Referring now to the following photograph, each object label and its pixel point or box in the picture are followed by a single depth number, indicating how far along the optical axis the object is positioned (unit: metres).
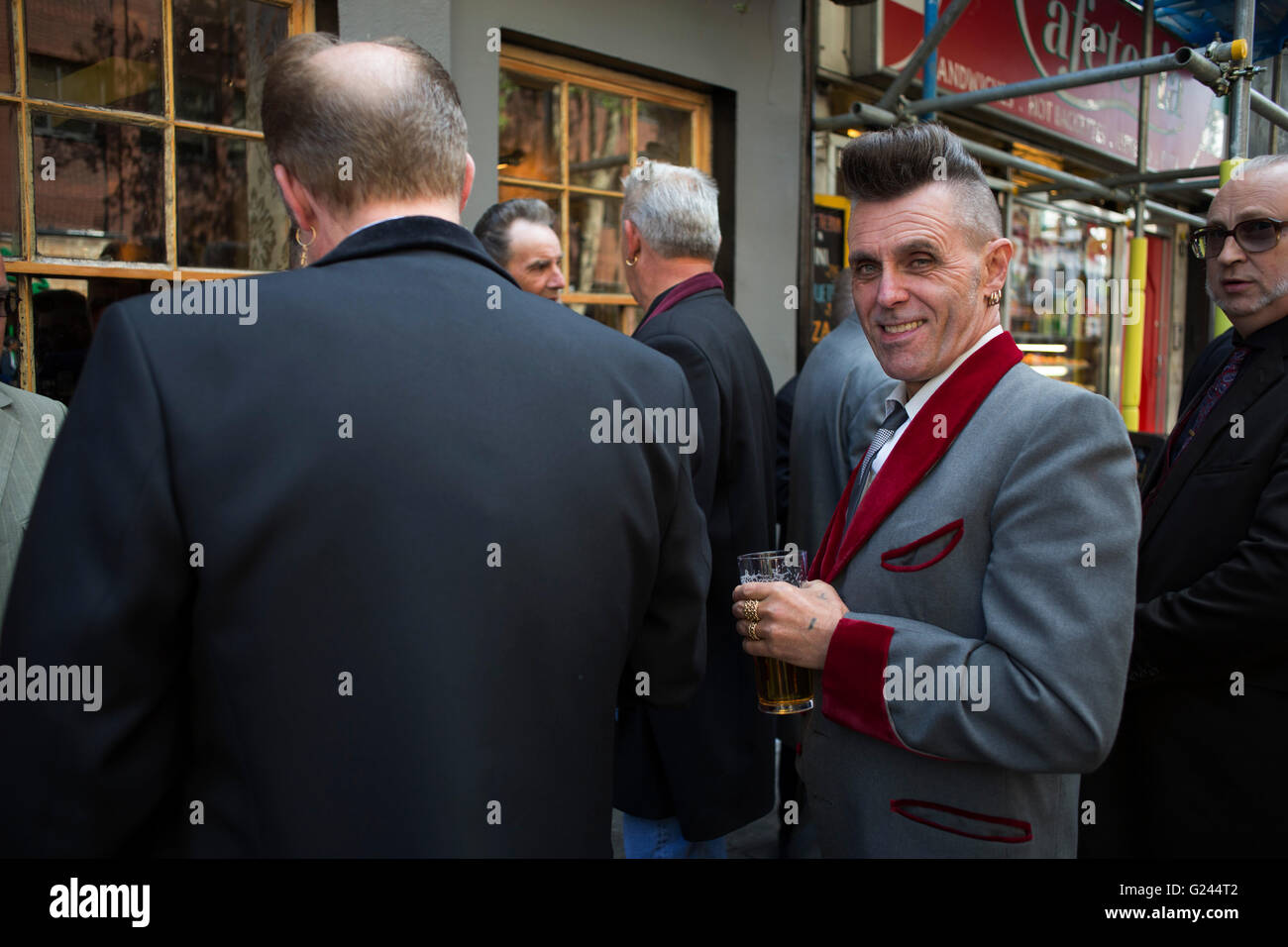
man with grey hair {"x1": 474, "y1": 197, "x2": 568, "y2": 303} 3.61
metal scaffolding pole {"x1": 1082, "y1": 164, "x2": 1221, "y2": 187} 5.93
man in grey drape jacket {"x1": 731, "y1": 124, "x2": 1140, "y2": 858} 1.38
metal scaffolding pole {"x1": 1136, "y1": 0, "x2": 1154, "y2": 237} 5.86
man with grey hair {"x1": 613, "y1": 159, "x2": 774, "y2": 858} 2.68
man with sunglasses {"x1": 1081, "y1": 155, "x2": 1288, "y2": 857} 2.04
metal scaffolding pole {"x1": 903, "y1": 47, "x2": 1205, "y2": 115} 3.71
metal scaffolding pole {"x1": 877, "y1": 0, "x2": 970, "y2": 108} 4.64
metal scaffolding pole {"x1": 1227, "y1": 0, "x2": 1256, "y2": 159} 3.54
